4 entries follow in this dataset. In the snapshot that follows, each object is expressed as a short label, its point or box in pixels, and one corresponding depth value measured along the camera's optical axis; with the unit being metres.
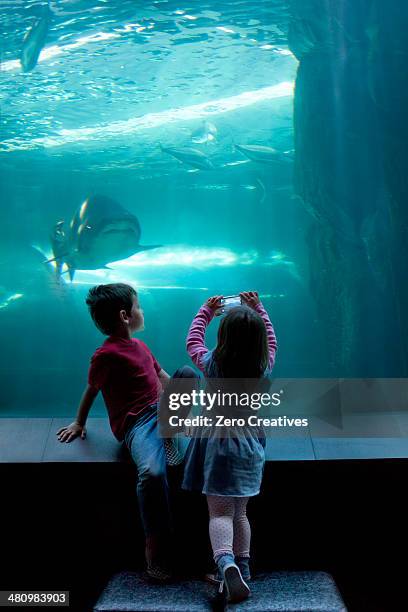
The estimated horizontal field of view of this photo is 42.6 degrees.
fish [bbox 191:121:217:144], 9.95
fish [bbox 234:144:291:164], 8.13
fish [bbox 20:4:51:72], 7.27
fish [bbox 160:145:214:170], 7.81
